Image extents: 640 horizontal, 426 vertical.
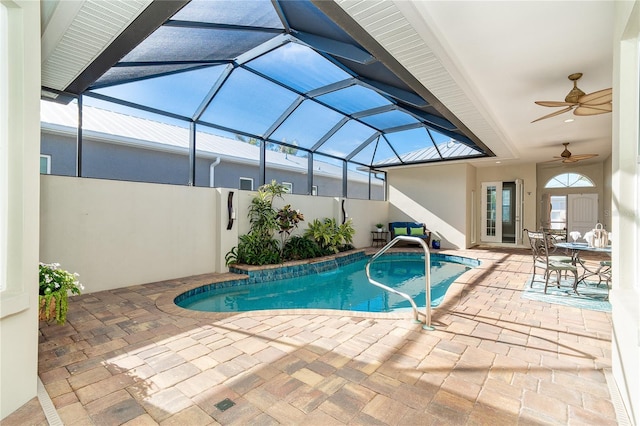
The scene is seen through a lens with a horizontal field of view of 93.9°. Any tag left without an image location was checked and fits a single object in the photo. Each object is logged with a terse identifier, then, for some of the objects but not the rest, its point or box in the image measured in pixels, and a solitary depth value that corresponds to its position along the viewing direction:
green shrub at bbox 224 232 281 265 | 6.76
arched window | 10.97
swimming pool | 5.18
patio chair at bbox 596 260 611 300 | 4.84
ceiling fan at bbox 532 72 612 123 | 3.82
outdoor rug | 4.30
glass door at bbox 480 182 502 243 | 11.57
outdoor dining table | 4.60
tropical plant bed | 6.89
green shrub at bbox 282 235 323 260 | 7.99
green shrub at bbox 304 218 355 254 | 8.94
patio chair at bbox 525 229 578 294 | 4.74
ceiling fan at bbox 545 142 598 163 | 7.53
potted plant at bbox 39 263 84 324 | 2.99
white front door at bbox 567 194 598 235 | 10.74
